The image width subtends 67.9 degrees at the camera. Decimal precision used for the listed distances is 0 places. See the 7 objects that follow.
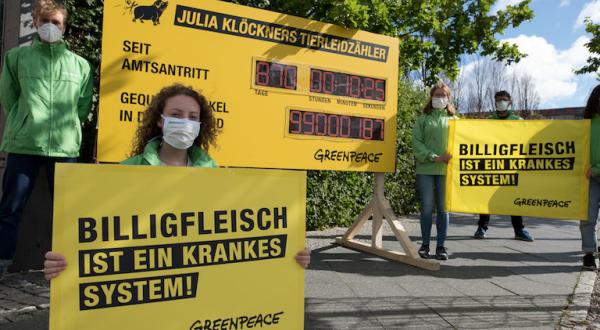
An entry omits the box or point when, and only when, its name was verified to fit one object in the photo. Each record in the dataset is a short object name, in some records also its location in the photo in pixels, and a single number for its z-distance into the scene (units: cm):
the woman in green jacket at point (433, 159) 518
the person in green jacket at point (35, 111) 358
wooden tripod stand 508
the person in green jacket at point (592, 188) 493
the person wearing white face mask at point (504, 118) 629
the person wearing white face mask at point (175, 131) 239
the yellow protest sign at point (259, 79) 400
